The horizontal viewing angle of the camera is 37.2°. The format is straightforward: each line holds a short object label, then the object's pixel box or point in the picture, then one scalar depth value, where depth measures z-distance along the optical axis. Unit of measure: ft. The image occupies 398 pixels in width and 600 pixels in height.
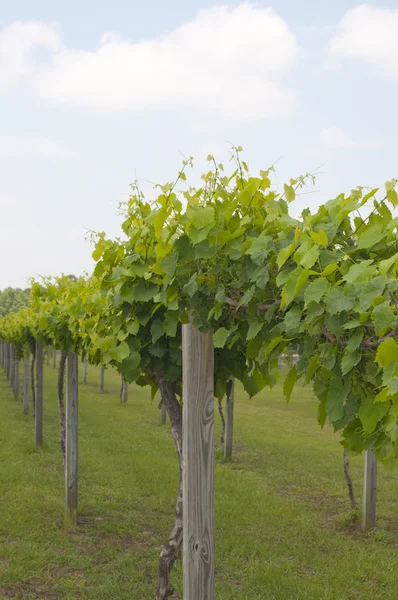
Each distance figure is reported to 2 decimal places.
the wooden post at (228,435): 36.17
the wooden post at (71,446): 23.36
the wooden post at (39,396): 36.19
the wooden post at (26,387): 51.08
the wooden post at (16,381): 67.16
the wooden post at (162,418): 51.42
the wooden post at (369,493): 22.68
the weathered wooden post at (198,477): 10.08
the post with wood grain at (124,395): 66.39
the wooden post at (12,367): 71.77
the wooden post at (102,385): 77.61
